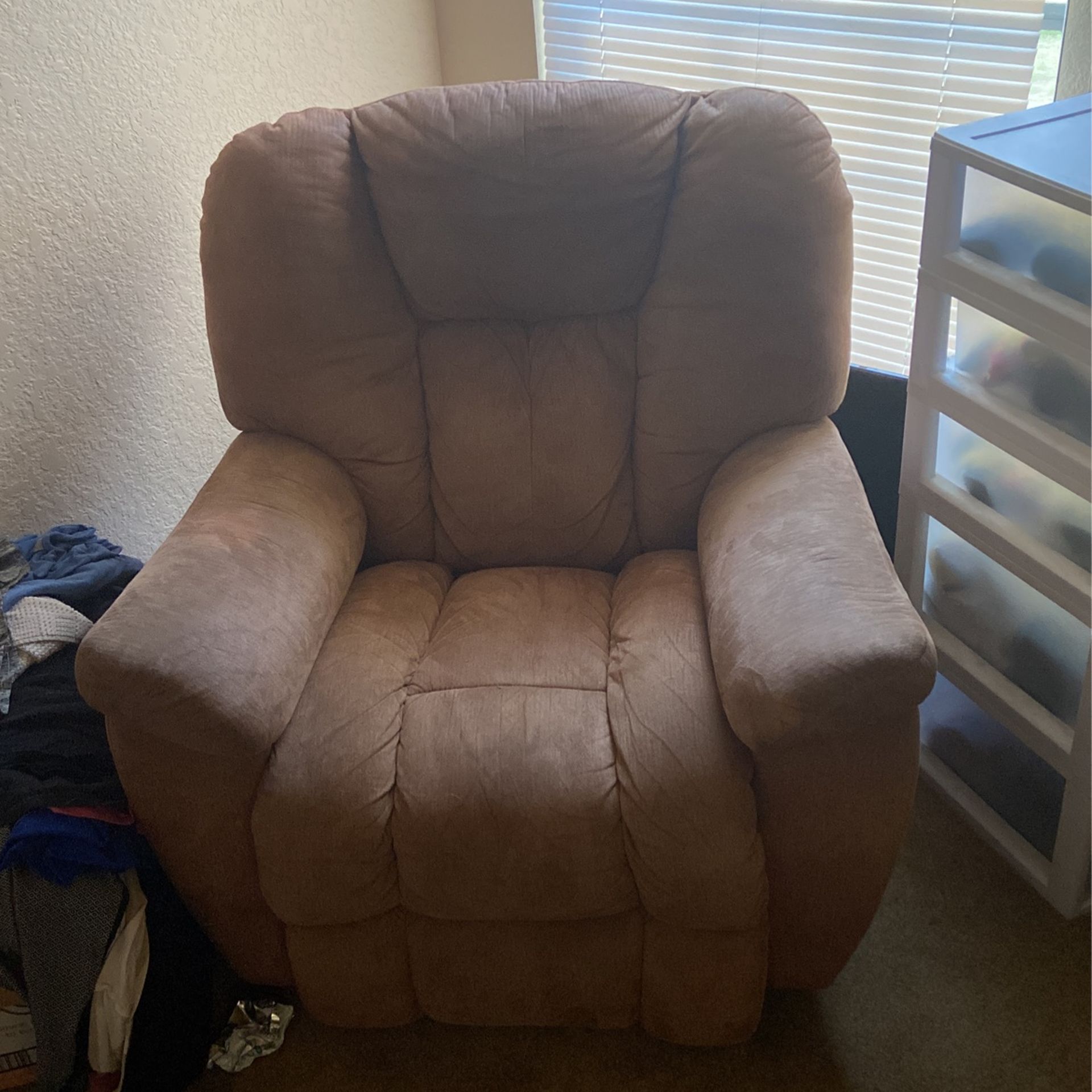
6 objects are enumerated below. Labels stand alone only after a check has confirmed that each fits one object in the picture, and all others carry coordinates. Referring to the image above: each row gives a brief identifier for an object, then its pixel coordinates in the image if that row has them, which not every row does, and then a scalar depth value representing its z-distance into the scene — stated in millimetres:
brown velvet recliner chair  1295
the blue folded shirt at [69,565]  1579
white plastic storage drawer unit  1364
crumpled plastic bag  1529
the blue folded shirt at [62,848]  1317
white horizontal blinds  1858
